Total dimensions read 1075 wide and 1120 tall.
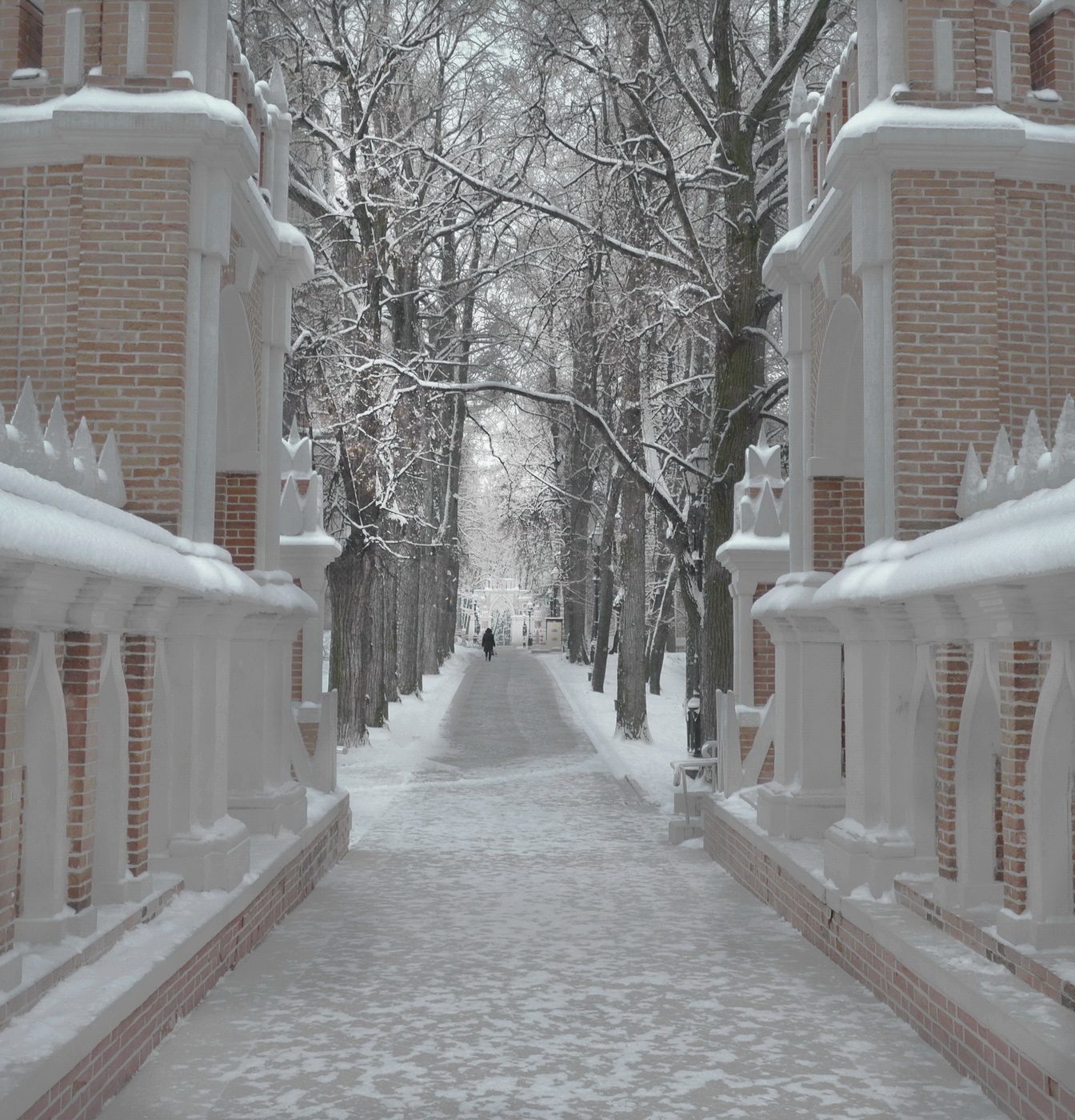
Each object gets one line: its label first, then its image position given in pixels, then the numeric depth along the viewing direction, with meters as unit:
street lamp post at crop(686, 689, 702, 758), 15.67
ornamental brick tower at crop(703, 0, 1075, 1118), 5.36
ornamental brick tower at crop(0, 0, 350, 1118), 5.10
